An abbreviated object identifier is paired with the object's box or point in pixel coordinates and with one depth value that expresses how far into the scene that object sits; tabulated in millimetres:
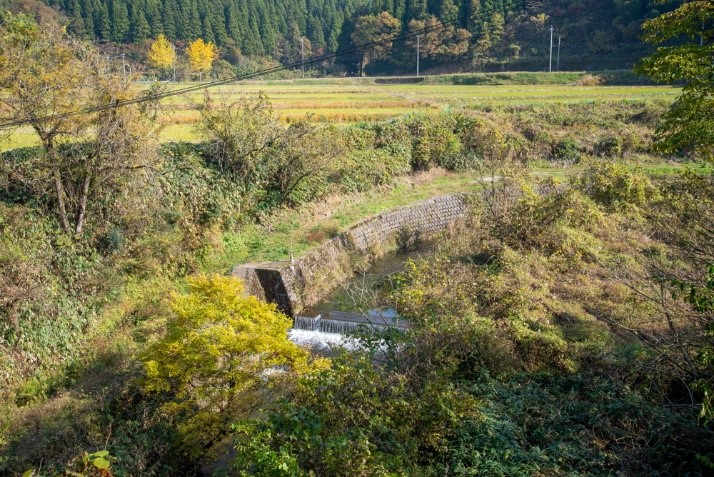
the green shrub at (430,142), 27344
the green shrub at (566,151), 30422
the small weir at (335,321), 14734
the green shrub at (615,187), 20328
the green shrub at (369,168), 23422
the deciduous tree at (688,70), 10555
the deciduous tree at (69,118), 12852
